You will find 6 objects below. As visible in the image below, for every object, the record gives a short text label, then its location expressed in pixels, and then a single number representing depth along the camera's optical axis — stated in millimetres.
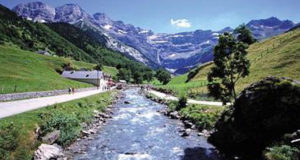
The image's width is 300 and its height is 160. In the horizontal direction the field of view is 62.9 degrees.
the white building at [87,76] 128875
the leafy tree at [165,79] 194325
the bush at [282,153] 18288
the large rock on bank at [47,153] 20994
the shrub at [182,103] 52594
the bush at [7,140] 18644
